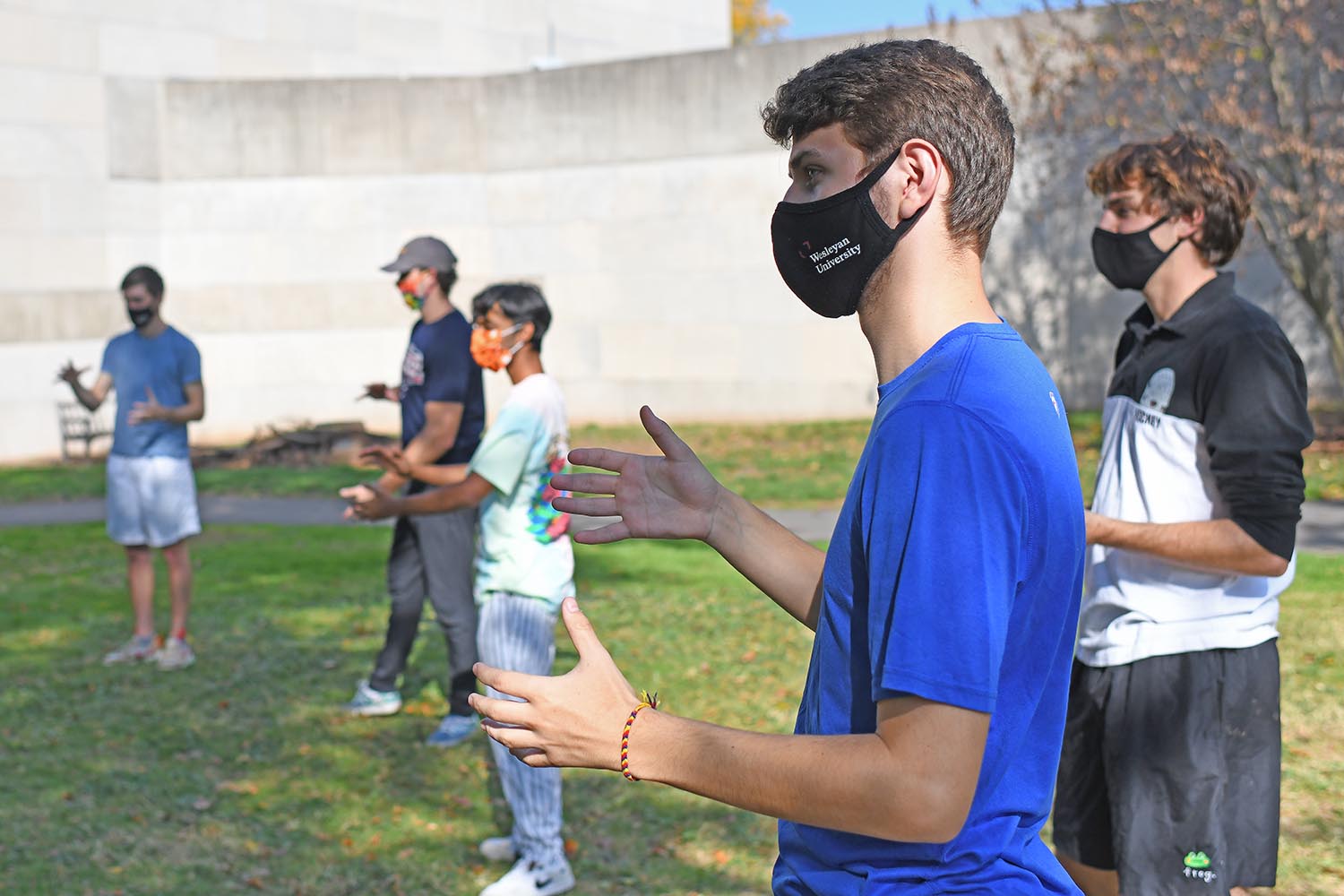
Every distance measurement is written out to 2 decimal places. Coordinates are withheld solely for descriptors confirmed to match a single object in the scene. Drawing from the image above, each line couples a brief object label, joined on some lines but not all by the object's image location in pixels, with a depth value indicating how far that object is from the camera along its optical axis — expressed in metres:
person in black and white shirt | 3.19
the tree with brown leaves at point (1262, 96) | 13.44
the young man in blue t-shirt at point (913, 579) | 1.63
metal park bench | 18.34
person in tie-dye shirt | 4.82
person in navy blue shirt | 6.43
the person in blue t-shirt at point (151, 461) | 7.88
